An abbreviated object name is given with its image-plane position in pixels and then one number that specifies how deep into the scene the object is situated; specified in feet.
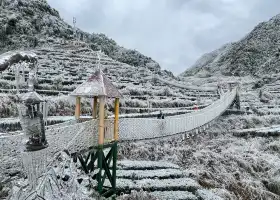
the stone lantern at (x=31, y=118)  8.23
